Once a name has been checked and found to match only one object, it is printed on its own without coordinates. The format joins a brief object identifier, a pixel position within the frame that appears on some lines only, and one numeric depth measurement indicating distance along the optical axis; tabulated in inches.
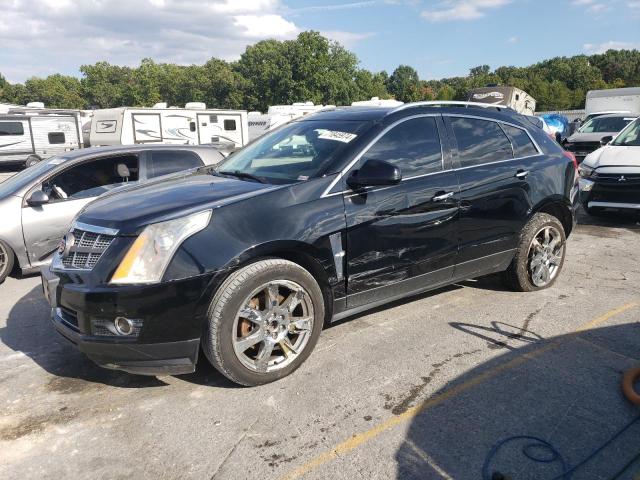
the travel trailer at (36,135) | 904.9
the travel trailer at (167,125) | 822.5
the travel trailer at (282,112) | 1146.0
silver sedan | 225.6
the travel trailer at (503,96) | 1068.5
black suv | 118.9
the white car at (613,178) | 308.8
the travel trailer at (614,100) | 975.6
